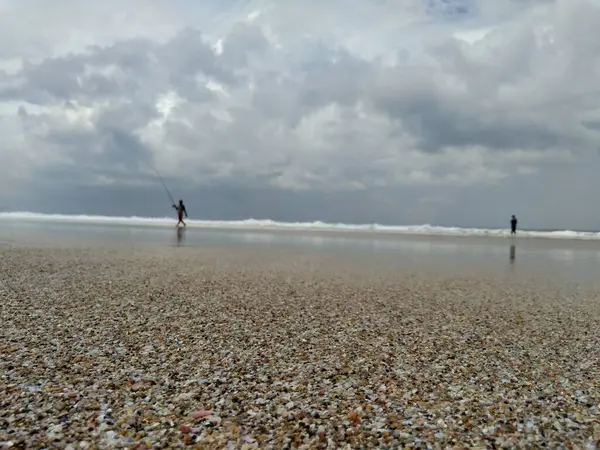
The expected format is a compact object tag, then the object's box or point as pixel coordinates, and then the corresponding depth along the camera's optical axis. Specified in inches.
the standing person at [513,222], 1772.9
